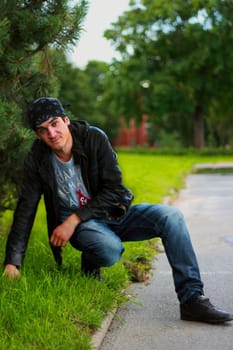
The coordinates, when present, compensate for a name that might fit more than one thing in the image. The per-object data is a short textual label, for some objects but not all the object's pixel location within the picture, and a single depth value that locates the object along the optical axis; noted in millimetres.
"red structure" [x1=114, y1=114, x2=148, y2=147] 90875
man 4465
